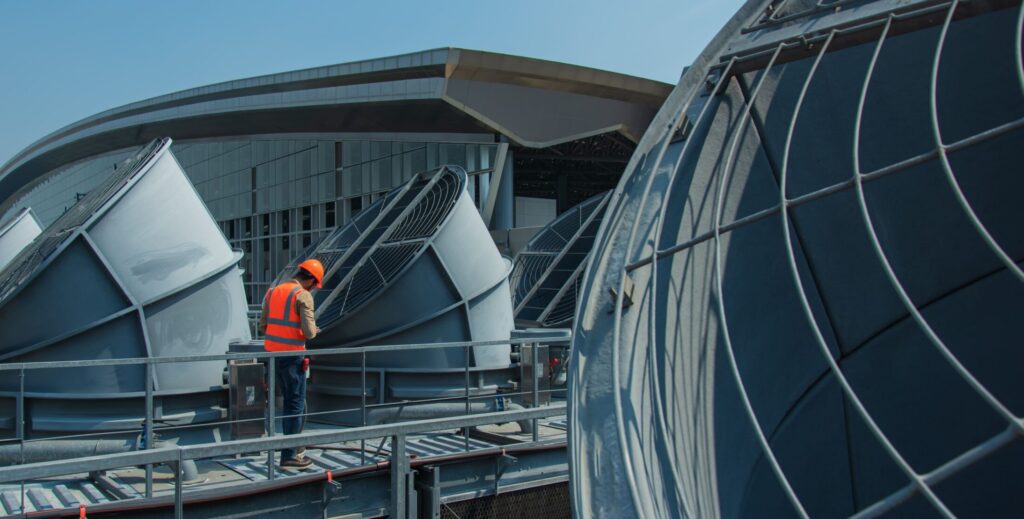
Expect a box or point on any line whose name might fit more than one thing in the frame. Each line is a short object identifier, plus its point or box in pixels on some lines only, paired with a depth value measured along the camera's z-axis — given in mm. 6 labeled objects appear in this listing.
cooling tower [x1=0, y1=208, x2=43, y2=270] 15312
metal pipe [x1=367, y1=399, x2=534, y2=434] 8430
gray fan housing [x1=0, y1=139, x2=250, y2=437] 7188
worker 6512
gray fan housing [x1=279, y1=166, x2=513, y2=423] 8820
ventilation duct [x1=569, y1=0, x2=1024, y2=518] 3635
